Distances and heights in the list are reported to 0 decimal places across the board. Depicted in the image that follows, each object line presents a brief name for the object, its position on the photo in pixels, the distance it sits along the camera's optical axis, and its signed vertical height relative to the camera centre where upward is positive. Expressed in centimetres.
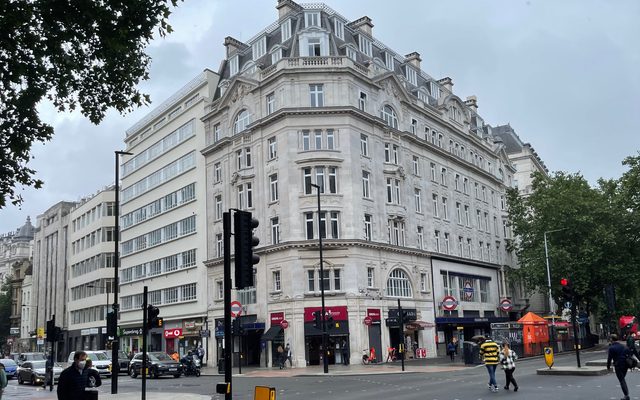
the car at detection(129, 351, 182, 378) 3553 -241
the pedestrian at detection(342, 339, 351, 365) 4191 -245
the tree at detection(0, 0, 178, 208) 1394 +610
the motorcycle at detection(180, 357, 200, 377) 3747 -267
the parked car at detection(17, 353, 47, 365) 4354 -207
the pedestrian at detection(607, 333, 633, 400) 1544 -133
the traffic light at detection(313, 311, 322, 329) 3366 -23
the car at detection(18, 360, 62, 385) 3631 -258
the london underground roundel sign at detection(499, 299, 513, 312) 5031 +25
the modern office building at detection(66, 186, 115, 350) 7281 +659
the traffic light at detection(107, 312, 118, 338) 2310 -5
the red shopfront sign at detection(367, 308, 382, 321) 4312 +1
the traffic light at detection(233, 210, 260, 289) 1048 +117
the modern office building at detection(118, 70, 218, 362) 5400 +938
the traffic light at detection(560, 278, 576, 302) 2445 +60
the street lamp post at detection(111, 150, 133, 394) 2280 -85
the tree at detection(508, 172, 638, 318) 5425 +539
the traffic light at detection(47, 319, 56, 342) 2856 -30
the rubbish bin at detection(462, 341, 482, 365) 3703 -255
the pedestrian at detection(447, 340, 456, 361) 4223 -257
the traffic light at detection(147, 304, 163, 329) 2006 +13
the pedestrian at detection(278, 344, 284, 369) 4021 -253
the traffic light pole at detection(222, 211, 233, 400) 1005 +15
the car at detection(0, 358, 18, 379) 4438 -279
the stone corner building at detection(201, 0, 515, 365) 4284 +936
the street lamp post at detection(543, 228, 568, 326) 5396 +439
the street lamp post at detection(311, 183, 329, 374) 3369 -145
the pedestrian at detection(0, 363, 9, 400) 1596 -129
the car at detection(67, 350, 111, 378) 4012 -240
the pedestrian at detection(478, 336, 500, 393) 2019 -152
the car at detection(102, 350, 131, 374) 4375 -270
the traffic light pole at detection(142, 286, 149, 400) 1981 -47
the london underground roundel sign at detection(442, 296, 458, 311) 4578 +53
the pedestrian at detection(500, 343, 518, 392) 2008 -174
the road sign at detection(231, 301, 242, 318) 3784 +62
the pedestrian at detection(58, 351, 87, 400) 1189 -108
